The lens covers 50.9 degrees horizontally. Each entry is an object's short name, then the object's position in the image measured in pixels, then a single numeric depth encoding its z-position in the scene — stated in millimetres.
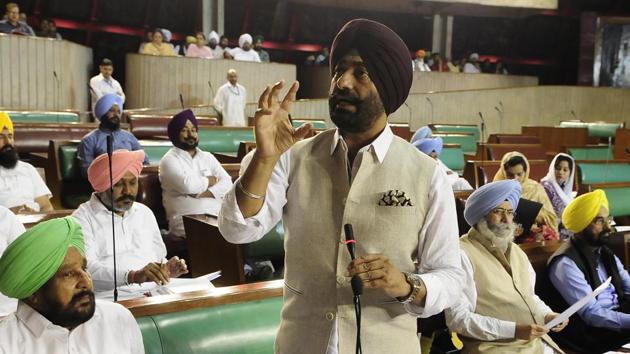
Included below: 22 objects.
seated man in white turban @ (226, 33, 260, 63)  11391
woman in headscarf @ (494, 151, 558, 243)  4336
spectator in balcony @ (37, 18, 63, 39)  9877
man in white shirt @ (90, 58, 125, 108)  8758
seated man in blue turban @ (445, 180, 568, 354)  2406
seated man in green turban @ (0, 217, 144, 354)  1561
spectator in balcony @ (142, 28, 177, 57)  10391
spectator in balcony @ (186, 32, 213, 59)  10805
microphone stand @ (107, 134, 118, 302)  2002
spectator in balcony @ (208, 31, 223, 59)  11211
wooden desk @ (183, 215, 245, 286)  3307
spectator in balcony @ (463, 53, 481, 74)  14500
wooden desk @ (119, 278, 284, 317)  1761
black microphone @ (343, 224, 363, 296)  1006
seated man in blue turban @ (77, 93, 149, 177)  4815
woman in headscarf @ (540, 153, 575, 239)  5094
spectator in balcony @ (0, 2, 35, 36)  8711
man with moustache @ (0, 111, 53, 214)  3891
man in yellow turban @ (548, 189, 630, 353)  2965
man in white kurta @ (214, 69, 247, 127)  9648
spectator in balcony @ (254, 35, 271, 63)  12013
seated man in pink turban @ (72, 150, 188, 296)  2725
